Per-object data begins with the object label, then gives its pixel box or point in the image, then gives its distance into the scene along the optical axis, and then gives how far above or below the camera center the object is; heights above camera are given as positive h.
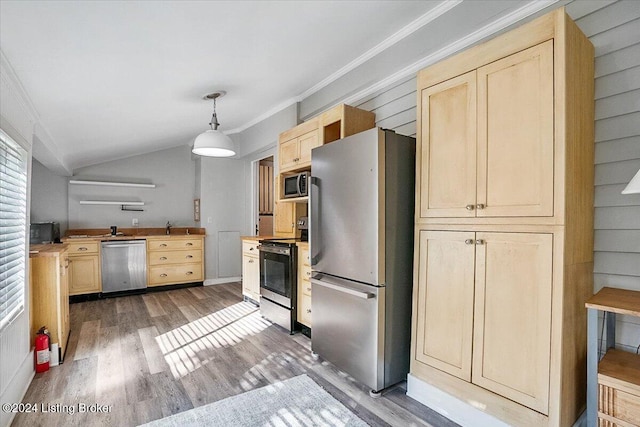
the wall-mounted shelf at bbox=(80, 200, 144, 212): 5.32 +0.06
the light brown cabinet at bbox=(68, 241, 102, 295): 4.61 -0.91
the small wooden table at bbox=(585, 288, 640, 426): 1.30 -0.71
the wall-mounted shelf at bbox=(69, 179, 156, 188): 5.26 +0.40
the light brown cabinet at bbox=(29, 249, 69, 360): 2.57 -0.73
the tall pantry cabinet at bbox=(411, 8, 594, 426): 1.50 -0.07
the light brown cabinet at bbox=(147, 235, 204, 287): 5.25 -0.91
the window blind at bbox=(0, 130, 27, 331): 1.95 -0.14
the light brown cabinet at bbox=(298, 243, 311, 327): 3.16 -0.79
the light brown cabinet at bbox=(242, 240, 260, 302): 4.24 -0.86
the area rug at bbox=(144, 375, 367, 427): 1.89 -1.29
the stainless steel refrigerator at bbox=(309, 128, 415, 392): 2.13 -0.32
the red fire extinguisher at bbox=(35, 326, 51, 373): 2.49 -1.15
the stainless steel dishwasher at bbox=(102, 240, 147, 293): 4.88 -0.92
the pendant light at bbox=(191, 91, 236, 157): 3.54 +0.75
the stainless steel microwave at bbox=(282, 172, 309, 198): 3.39 +0.25
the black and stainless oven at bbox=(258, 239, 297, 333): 3.29 -0.81
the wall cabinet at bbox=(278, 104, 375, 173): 2.93 +0.78
